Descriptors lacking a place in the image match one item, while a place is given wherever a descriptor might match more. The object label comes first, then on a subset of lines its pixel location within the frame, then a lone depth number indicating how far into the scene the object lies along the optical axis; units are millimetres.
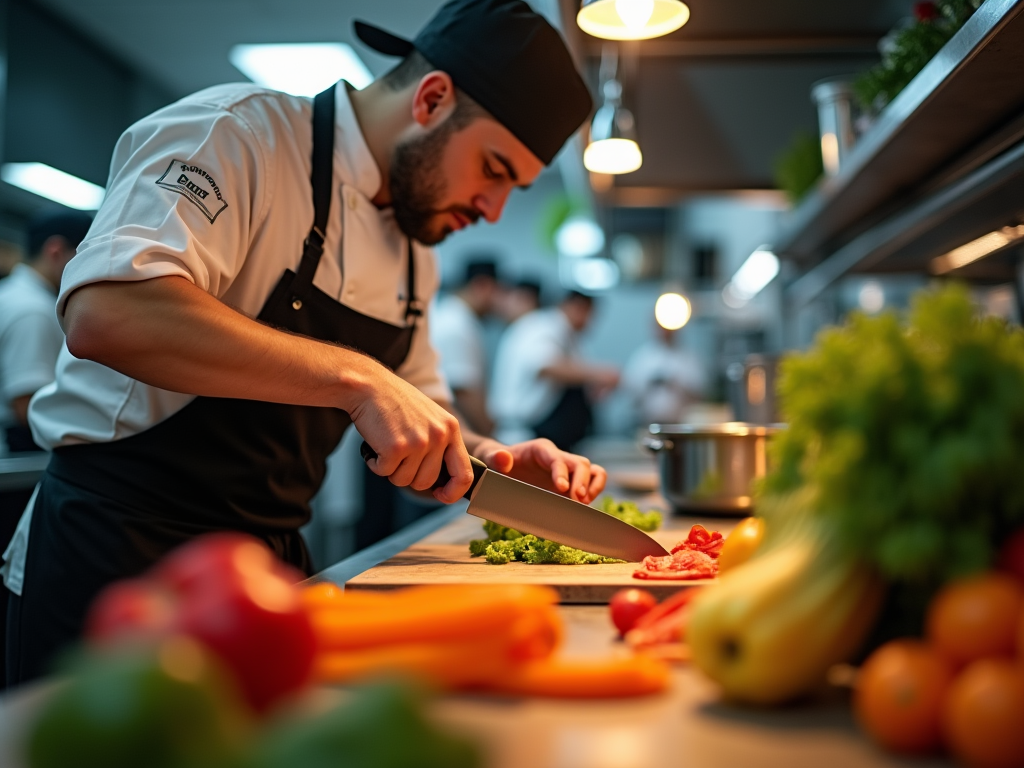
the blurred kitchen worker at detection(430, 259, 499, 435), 5824
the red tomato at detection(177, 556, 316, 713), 640
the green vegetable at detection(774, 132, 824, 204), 3408
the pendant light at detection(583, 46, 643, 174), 3084
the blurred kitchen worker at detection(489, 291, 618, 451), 6359
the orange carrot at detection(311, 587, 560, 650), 797
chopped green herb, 1548
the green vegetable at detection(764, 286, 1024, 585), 752
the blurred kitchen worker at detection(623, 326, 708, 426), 8016
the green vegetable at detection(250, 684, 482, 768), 500
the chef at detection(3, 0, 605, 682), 1438
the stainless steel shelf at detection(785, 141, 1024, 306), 1881
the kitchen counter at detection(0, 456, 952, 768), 712
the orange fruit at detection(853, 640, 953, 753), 709
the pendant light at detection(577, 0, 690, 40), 1967
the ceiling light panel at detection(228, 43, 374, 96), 6066
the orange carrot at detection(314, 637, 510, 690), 793
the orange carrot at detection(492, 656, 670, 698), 826
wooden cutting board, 1321
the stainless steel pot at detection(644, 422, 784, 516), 2186
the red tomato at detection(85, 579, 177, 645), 611
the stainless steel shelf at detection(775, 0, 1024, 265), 1497
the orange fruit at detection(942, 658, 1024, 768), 652
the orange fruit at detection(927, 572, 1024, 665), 721
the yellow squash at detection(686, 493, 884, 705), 785
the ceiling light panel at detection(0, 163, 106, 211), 5168
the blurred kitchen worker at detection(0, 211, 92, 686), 3549
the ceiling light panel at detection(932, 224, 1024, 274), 2361
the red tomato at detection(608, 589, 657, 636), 1052
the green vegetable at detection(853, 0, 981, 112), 1853
